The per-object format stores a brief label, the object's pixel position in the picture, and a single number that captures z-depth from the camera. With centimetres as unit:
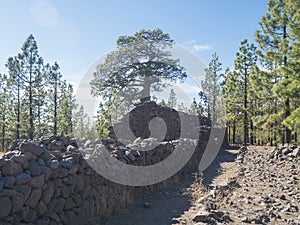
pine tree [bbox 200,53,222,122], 3033
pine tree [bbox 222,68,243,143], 2505
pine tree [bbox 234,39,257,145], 2359
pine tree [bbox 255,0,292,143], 1633
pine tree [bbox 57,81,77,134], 3054
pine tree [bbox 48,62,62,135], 2816
